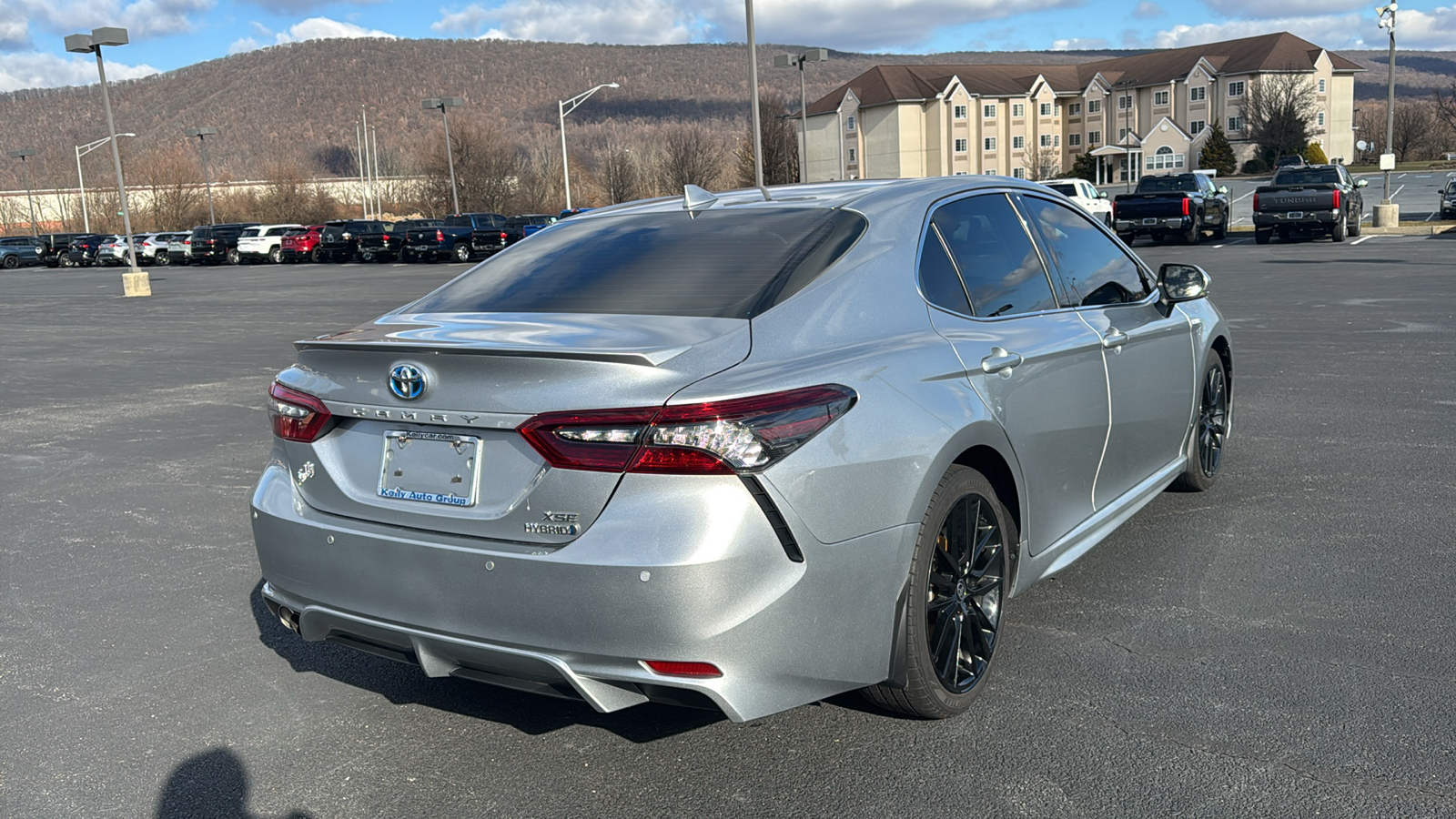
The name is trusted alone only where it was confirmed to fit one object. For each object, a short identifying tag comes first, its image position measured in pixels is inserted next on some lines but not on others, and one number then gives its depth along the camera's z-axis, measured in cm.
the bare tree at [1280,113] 9319
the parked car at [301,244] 5312
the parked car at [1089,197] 3788
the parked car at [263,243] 5562
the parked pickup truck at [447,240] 4488
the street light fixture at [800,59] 3843
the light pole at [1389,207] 3388
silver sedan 295
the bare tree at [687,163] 8481
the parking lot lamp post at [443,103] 5453
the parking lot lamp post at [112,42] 3161
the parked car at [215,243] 5709
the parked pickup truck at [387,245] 4716
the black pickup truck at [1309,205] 2969
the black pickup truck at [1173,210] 3269
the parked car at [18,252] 6212
